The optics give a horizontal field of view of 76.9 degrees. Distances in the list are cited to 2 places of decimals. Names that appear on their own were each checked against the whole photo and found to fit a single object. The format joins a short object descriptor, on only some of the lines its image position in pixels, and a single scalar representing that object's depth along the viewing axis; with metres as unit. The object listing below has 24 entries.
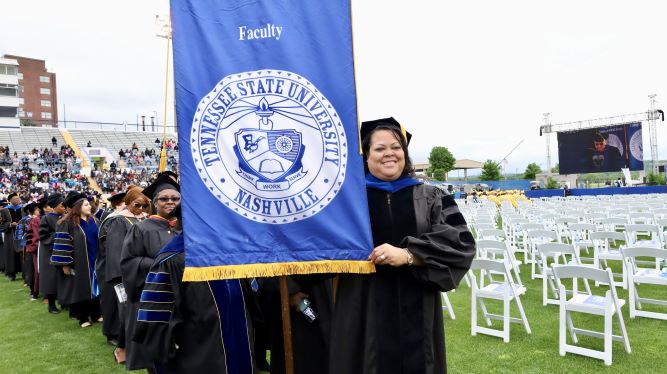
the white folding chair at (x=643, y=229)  6.68
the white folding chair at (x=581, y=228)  7.09
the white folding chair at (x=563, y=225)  8.41
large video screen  34.50
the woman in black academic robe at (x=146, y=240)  3.14
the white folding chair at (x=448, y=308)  5.36
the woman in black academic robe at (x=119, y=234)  4.32
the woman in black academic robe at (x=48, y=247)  6.84
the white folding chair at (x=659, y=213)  8.73
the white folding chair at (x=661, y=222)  7.31
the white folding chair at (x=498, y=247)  5.54
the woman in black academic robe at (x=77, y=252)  6.02
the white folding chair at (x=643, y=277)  4.73
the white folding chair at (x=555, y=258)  5.05
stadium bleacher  39.81
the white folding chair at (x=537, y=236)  6.51
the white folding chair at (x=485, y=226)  8.59
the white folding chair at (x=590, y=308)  3.82
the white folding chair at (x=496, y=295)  4.52
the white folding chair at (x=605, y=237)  6.07
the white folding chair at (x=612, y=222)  7.82
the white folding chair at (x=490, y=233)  7.36
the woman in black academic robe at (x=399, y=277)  1.92
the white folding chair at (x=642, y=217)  8.91
